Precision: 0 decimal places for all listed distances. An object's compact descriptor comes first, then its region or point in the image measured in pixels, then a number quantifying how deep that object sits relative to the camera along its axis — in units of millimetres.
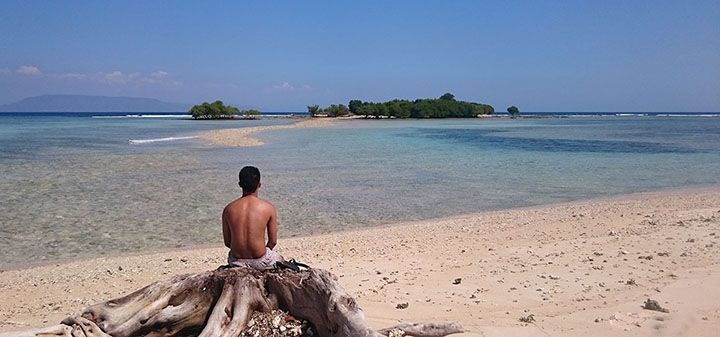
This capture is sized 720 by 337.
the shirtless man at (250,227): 5164
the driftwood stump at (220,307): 4699
